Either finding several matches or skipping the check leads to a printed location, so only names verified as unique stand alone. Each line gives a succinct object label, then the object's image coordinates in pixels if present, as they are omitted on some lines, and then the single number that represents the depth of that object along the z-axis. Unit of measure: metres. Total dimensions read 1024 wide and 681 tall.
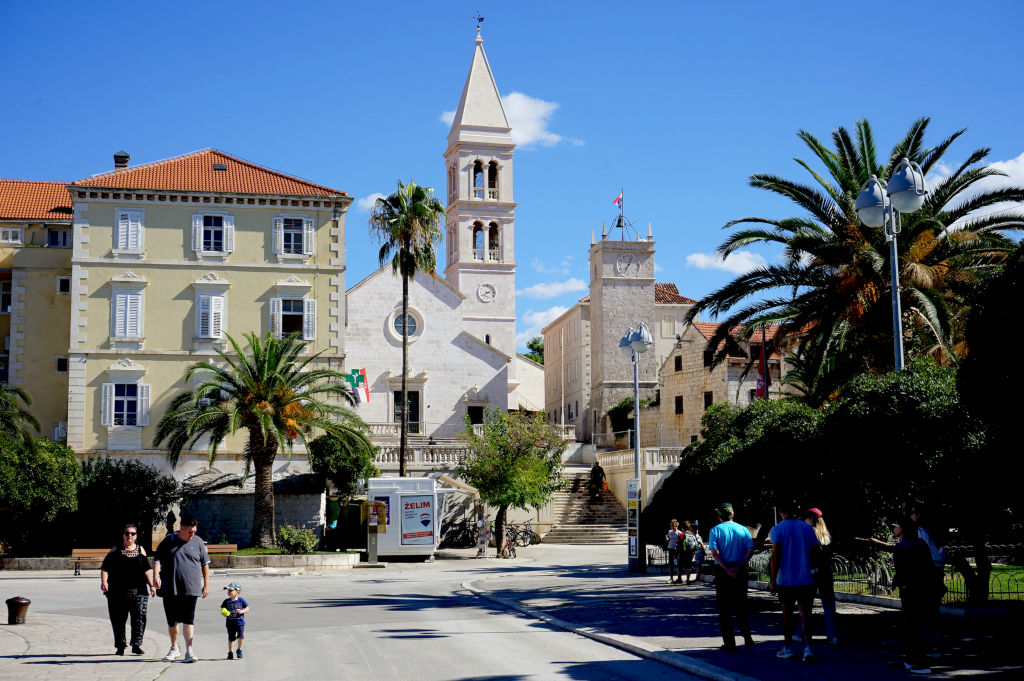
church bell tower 66.06
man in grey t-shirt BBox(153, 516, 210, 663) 12.80
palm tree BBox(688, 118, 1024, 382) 21.95
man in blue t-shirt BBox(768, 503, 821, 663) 12.27
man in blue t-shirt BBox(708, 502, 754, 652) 12.88
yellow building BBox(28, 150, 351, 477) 41.94
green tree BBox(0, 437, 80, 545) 32.09
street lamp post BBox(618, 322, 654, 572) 26.56
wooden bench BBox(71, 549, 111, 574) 31.95
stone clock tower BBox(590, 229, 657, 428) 65.44
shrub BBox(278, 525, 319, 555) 33.22
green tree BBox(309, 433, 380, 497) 38.94
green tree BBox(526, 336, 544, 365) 103.50
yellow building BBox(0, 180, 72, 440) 44.47
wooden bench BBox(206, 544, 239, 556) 32.09
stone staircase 41.88
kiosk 34.69
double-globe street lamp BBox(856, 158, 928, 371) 15.70
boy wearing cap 13.19
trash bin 17.16
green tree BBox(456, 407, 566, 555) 37.91
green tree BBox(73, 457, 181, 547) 37.25
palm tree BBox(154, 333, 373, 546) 34.00
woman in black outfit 13.47
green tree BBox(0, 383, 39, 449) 33.09
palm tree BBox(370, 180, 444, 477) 41.41
